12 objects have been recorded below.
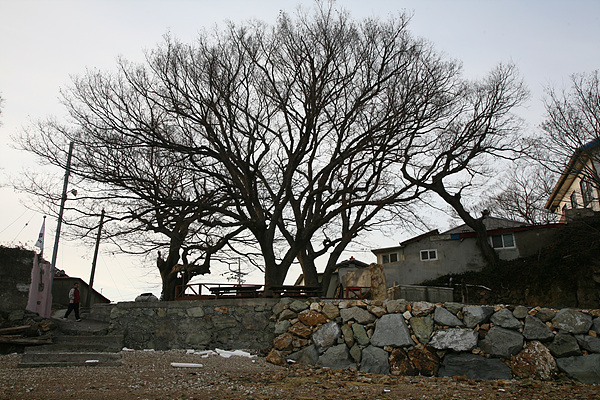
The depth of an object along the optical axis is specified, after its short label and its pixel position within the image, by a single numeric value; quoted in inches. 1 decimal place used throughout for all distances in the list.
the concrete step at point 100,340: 434.3
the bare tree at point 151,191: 486.3
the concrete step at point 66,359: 336.5
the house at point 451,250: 845.8
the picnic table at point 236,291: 452.3
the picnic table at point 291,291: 440.5
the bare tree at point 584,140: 556.4
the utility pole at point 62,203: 497.3
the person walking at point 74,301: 614.9
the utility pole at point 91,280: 941.2
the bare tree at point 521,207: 1087.0
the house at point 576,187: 561.3
